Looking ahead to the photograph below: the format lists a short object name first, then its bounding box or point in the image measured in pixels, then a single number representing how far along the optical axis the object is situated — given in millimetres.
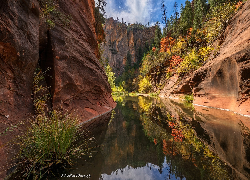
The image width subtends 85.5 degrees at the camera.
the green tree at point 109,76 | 36116
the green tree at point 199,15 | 32806
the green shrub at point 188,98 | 18072
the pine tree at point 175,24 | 42797
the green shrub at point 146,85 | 43009
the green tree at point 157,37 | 54762
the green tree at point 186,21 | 37916
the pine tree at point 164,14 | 62834
